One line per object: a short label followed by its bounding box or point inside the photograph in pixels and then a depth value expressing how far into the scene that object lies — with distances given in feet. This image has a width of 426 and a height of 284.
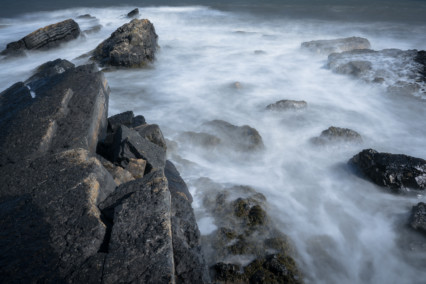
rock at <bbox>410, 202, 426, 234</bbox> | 12.26
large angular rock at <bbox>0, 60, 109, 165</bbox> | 11.85
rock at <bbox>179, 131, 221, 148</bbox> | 19.06
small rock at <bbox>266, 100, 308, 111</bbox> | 23.20
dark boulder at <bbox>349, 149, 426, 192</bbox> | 14.60
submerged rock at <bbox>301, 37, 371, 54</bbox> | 36.40
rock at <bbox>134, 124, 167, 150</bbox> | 15.89
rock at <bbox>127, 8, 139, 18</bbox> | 61.31
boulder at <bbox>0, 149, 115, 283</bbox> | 7.50
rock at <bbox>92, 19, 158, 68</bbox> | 31.53
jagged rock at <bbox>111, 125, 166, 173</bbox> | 13.11
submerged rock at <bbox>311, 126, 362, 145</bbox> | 18.93
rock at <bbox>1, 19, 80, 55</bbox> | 37.04
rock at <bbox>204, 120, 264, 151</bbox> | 18.61
